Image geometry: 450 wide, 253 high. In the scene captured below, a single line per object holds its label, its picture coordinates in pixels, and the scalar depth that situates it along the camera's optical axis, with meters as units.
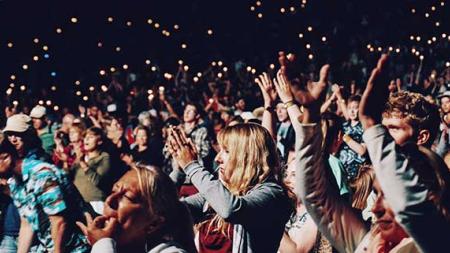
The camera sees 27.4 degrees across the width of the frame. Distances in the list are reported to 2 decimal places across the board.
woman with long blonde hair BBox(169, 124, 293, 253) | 4.60
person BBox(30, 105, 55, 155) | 12.53
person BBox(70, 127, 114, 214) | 9.12
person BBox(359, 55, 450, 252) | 3.08
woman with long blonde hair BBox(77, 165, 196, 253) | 3.99
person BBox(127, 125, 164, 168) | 11.42
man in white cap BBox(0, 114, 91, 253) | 6.20
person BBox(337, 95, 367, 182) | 8.92
